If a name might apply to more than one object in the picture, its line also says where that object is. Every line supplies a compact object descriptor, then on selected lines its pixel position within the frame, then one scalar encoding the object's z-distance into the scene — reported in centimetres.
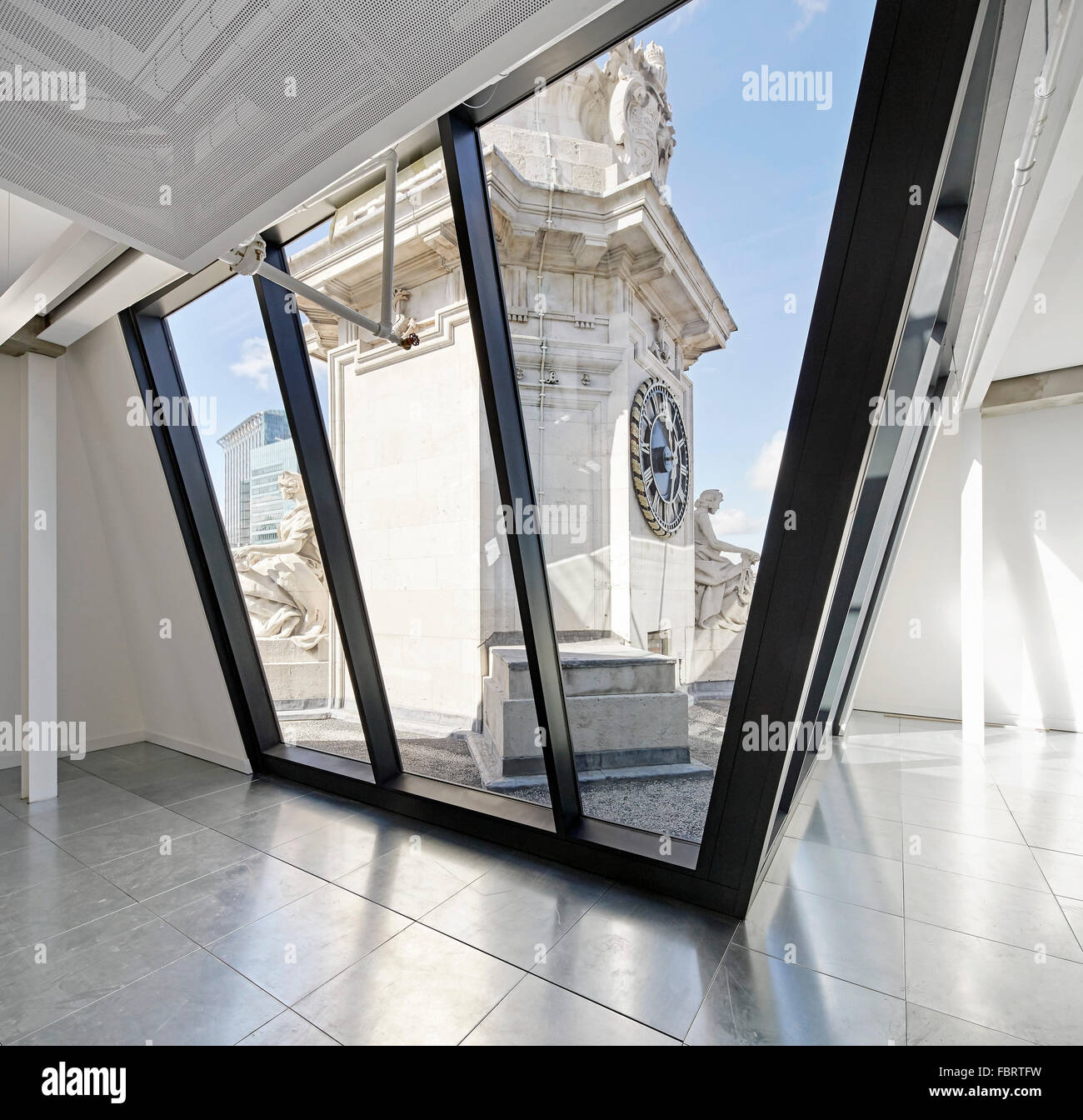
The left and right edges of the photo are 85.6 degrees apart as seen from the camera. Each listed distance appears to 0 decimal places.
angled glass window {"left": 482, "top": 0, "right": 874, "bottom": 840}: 202
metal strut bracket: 187
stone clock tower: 330
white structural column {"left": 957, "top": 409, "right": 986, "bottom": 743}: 445
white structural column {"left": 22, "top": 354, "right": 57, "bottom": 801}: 312
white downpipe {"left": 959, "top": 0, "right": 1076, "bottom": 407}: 142
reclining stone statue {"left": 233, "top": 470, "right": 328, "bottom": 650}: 431
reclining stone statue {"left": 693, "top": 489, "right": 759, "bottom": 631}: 382
